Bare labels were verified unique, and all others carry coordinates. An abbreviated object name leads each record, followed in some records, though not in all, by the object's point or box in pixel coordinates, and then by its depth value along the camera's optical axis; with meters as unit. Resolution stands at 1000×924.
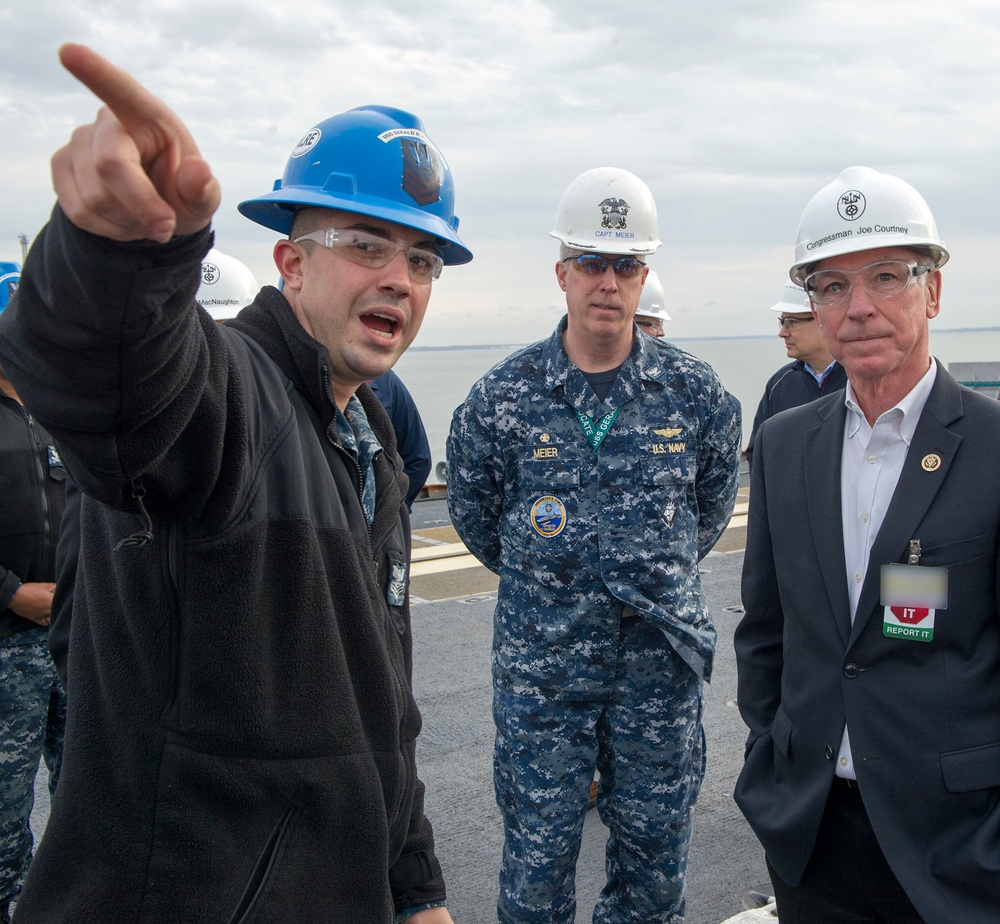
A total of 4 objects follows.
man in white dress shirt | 2.08
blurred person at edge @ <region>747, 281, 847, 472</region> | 5.54
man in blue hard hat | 1.05
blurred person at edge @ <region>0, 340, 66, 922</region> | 3.02
